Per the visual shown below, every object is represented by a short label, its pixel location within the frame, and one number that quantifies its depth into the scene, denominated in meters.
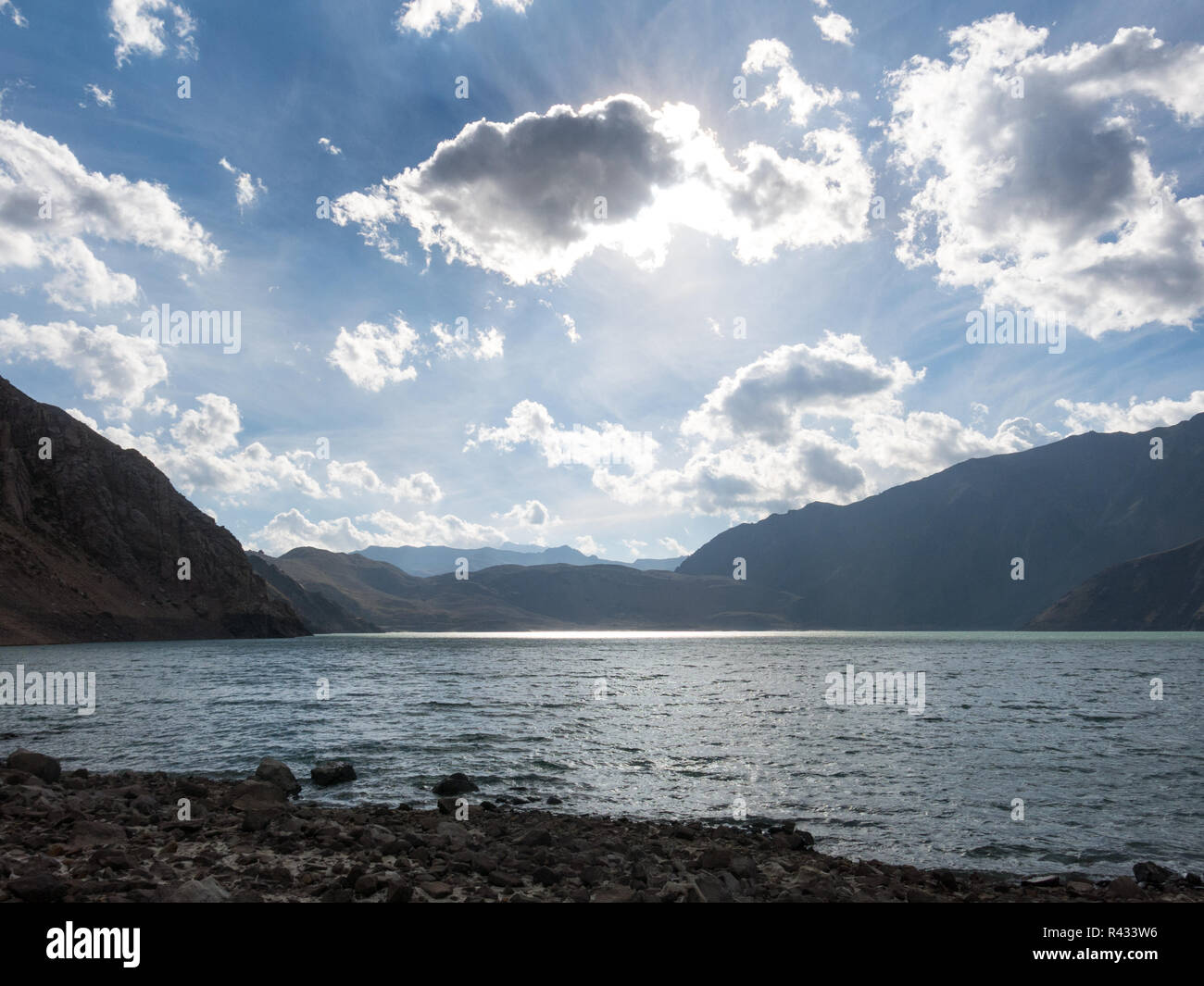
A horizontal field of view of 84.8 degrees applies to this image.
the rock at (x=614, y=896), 12.07
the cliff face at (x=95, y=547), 144.38
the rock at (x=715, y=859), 15.43
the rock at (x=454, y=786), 25.56
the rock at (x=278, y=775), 24.36
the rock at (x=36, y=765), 22.75
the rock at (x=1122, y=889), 14.44
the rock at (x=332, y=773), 26.20
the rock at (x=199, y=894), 10.70
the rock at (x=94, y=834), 14.88
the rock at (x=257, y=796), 19.78
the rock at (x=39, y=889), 10.89
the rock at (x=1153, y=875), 16.25
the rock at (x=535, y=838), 17.02
